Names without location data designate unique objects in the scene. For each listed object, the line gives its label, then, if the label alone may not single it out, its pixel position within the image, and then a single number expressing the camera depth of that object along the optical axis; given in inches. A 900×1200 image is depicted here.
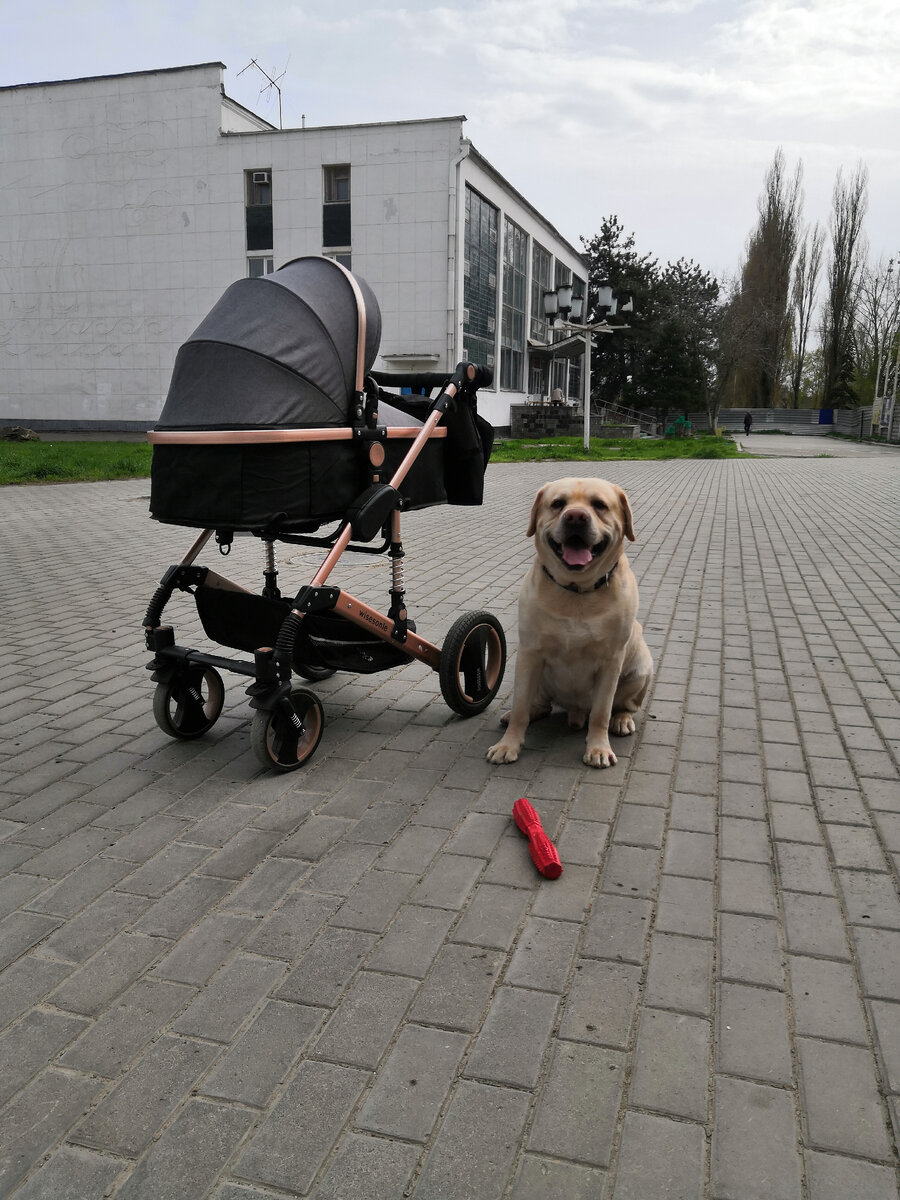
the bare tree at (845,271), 2605.8
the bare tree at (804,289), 2731.3
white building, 1275.8
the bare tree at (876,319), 2306.8
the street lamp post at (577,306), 1079.6
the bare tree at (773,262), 2687.0
